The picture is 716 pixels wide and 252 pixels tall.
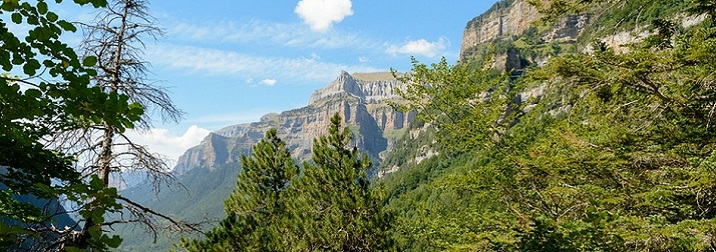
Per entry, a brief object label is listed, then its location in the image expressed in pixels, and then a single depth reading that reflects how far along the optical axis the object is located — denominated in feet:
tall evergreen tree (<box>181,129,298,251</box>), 49.03
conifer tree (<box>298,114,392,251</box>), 43.32
